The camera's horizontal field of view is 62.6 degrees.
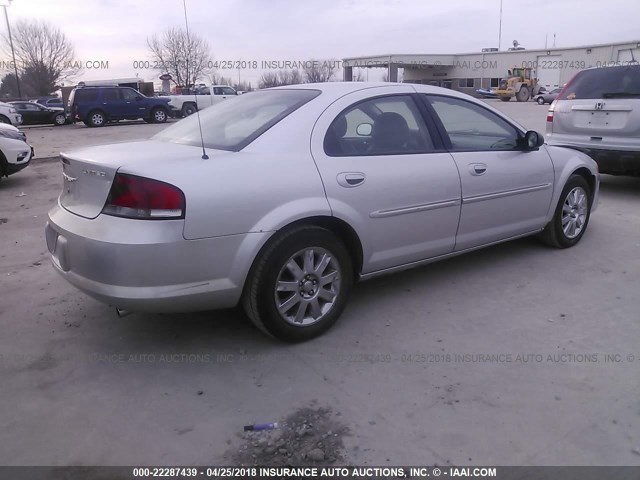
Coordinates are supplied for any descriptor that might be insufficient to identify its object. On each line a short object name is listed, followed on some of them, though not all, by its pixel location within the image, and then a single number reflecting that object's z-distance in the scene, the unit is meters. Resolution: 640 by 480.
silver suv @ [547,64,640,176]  6.42
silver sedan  2.71
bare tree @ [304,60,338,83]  22.23
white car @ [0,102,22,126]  20.53
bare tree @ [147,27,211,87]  27.40
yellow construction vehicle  43.16
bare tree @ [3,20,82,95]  55.06
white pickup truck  27.16
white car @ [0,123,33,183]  8.20
